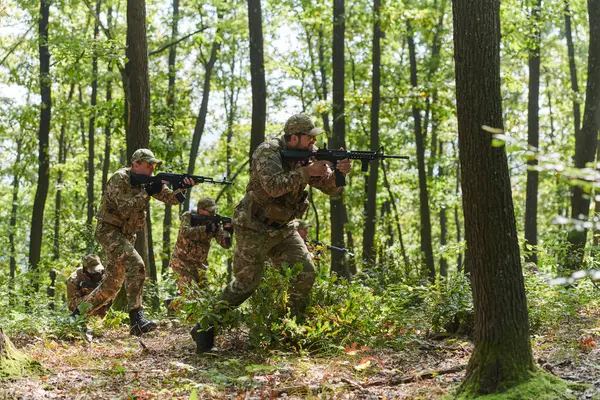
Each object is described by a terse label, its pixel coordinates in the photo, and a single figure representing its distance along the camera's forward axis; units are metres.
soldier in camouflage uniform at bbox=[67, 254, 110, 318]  10.26
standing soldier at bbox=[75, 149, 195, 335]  8.40
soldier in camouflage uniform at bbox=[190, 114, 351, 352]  6.41
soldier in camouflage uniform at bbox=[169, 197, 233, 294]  11.24
